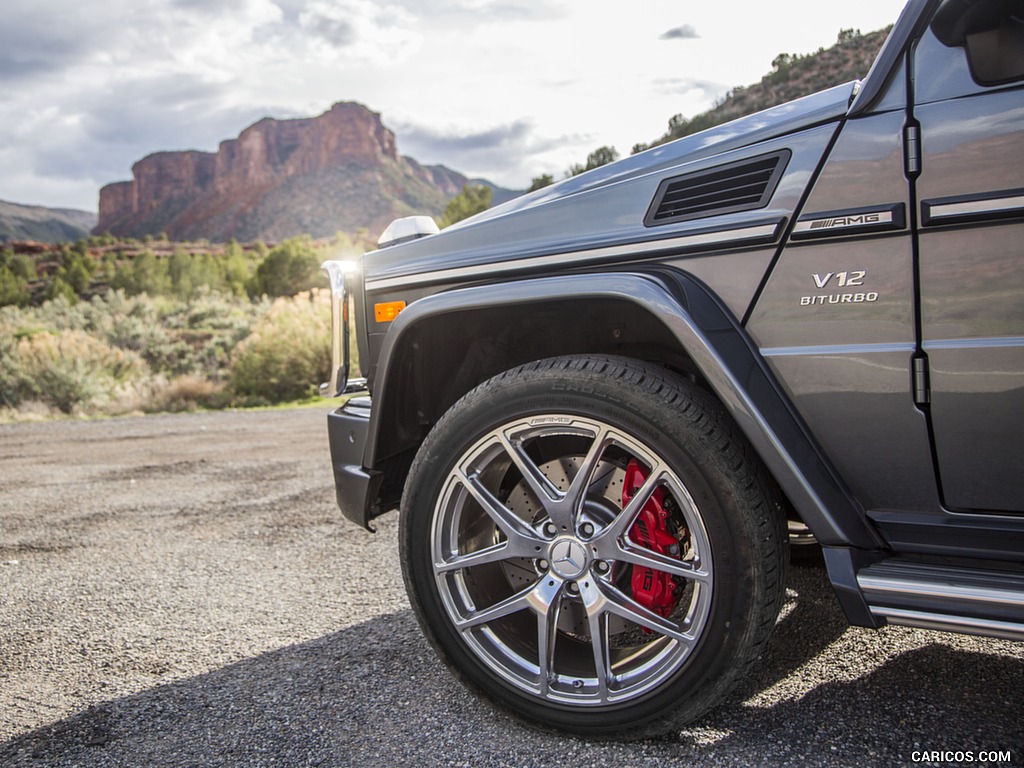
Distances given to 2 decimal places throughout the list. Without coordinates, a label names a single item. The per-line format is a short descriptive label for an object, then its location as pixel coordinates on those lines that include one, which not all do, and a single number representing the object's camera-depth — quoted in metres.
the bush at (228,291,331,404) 12.69
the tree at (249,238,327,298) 41.72
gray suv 1.64
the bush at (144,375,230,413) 12.30
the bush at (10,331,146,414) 12.38
